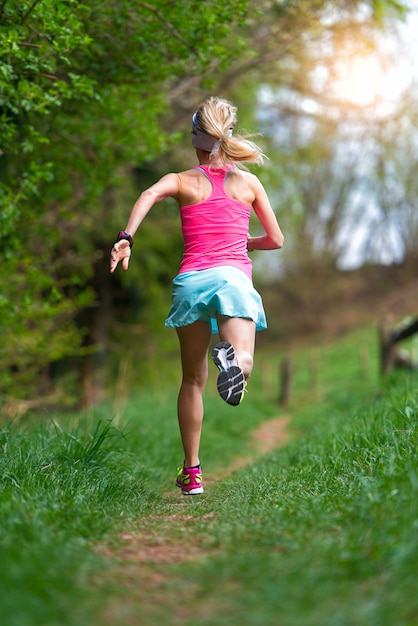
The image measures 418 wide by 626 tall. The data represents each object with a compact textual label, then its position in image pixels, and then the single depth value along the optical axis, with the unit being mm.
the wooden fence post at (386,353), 10891
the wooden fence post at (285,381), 15090
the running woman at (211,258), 3615
